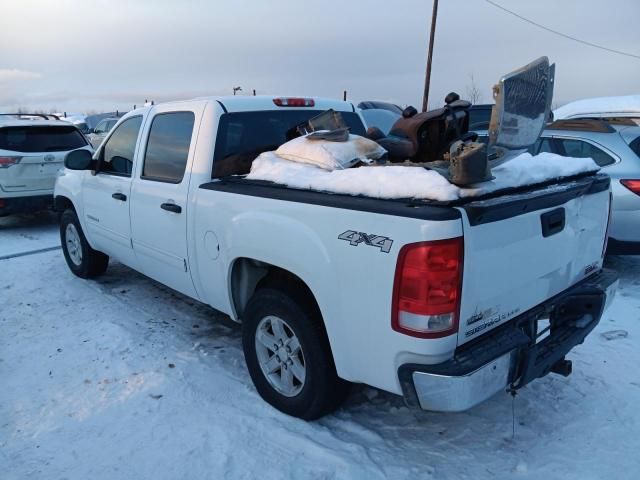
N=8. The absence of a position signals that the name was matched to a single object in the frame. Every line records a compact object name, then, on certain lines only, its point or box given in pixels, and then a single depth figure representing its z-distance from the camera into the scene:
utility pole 22.59
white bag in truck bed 3.15
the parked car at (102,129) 16.66
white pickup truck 2.21
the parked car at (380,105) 19.32
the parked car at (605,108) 10.32
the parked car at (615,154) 5.18
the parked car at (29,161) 7.73
